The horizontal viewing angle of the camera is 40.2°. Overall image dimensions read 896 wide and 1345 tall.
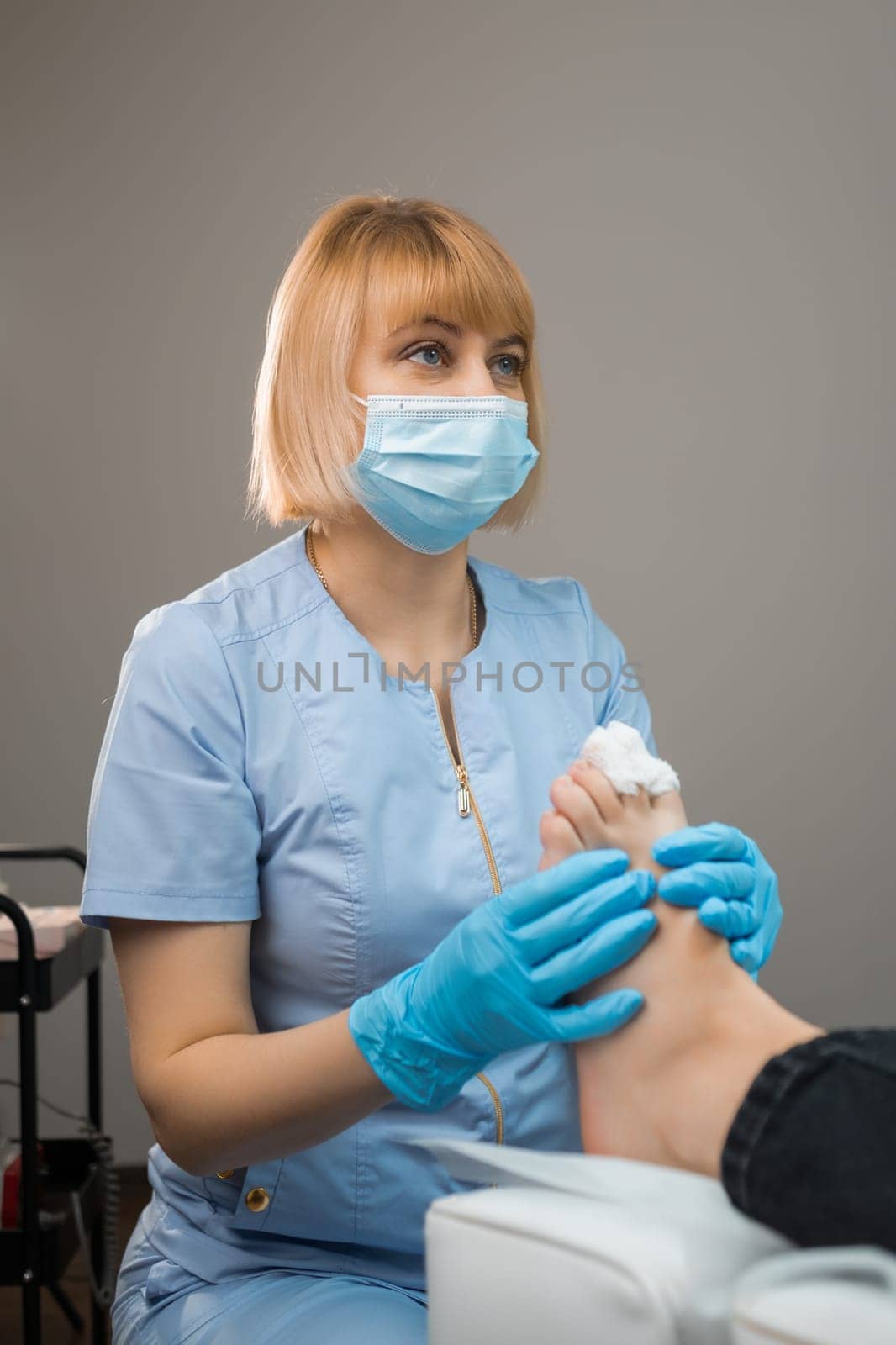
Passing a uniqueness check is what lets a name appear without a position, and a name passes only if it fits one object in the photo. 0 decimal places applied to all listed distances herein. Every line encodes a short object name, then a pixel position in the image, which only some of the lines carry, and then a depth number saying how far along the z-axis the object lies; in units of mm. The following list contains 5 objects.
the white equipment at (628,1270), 618
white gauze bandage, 1047
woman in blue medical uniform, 937
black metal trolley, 1524
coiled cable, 1760
